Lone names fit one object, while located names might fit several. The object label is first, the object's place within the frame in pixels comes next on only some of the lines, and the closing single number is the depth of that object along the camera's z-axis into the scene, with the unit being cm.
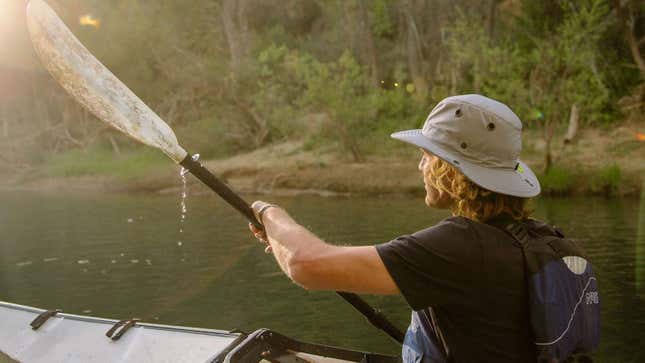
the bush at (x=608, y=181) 1397
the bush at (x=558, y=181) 1434
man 184
